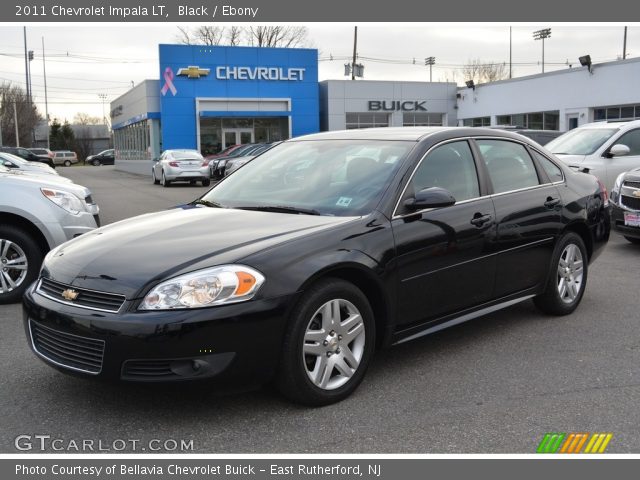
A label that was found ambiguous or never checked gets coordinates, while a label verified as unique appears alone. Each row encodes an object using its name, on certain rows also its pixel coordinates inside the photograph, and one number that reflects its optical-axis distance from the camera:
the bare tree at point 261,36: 67.50
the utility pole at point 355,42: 55.64
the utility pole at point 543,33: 67.00
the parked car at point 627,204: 8.77
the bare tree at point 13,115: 81.62
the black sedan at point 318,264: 3.43
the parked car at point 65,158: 72.38
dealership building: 36.75
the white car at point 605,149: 11.49
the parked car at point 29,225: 6.40
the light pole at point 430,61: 79.12
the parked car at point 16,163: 21.41
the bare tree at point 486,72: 82.19
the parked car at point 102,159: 71.25
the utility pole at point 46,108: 83.12
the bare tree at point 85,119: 123.16
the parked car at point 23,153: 40.35
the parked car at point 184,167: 24.56
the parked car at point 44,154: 53.94
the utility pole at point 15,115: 71.24
